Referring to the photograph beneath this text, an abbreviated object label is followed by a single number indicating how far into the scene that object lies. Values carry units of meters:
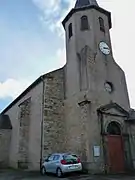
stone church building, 11.22
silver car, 8.79
